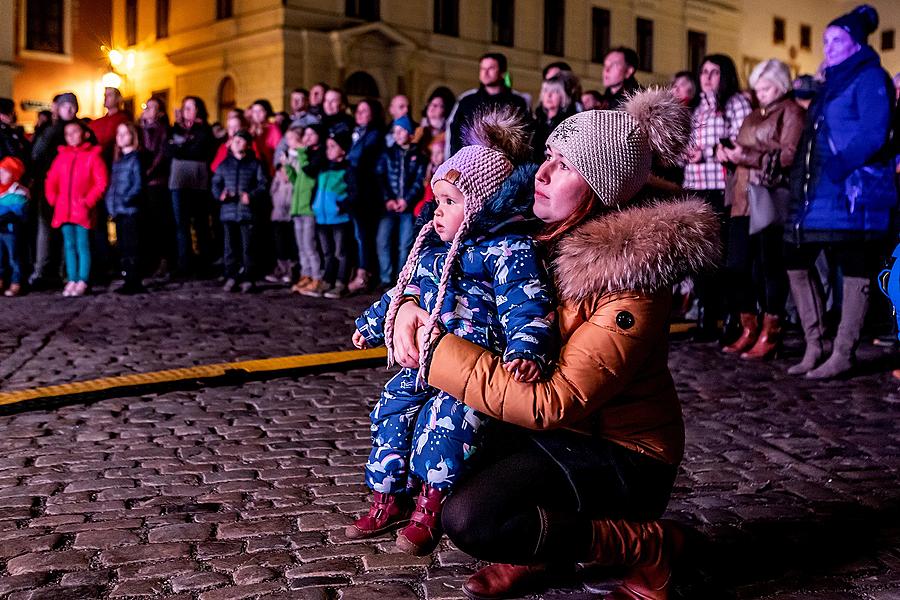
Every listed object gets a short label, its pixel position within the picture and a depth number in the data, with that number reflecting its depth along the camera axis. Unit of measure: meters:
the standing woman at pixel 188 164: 13.11
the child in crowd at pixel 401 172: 11.74
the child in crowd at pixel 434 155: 11.64
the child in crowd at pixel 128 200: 11.91
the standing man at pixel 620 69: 8.49
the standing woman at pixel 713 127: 8.34
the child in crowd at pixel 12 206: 11.59
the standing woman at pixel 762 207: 7.48
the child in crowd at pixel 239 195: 12.02
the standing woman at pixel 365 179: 11.84
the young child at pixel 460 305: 2.91
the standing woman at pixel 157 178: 13.59
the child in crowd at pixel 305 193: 12.14
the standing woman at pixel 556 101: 8.52
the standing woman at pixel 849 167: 6.55
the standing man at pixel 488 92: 9.36
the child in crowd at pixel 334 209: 11.85
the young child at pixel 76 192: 11.55
